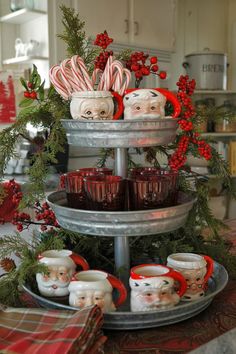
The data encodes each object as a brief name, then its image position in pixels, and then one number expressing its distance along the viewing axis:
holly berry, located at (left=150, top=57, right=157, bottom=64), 0.87
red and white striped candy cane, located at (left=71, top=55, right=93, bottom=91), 0.80
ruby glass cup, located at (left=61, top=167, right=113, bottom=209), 0.81
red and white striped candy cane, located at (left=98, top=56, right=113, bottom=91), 0.81
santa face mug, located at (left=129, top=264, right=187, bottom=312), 0.70
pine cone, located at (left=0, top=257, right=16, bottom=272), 0.87
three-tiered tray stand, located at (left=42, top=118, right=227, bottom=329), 0.71
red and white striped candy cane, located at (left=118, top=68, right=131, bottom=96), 0.82
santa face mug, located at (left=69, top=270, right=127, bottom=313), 0.69
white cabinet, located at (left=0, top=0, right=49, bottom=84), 2.78
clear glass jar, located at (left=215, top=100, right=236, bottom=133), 0.96
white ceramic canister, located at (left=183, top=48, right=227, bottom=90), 3.54
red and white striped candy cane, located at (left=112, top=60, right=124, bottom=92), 0.80
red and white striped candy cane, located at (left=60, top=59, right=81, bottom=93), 0.81
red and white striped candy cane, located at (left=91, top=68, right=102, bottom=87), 0.86
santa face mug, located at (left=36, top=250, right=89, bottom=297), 0.76
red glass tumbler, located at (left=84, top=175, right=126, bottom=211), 0.75
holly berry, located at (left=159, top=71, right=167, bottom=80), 0.87
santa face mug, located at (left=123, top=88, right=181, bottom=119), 0.76
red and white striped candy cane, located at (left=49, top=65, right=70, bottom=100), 0.82
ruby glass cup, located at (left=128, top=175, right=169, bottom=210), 0.76
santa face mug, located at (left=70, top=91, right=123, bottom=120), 0.76
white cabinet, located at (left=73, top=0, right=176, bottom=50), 2.87
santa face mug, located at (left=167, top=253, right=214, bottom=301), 0.77
